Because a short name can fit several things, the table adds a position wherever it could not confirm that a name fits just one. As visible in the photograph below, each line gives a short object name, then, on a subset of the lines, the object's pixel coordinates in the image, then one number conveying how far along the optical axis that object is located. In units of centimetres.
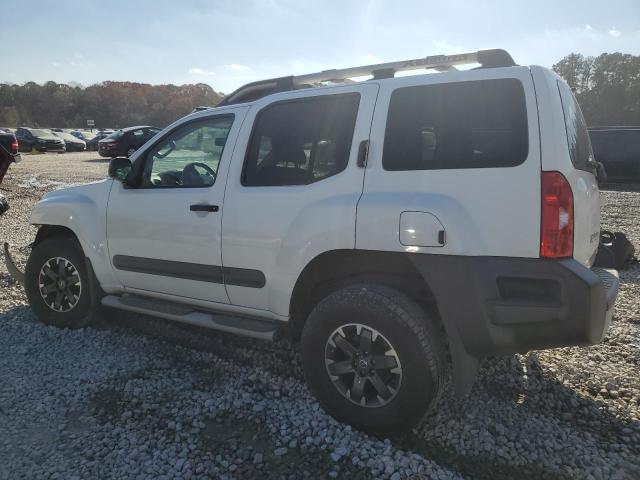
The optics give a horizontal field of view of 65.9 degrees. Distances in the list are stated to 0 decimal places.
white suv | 240
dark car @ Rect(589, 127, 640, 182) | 1360
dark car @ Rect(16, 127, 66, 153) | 2970
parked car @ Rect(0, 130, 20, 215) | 855
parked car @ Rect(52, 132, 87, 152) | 3334
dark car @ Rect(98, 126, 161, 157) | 2162
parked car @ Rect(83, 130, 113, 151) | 3628
